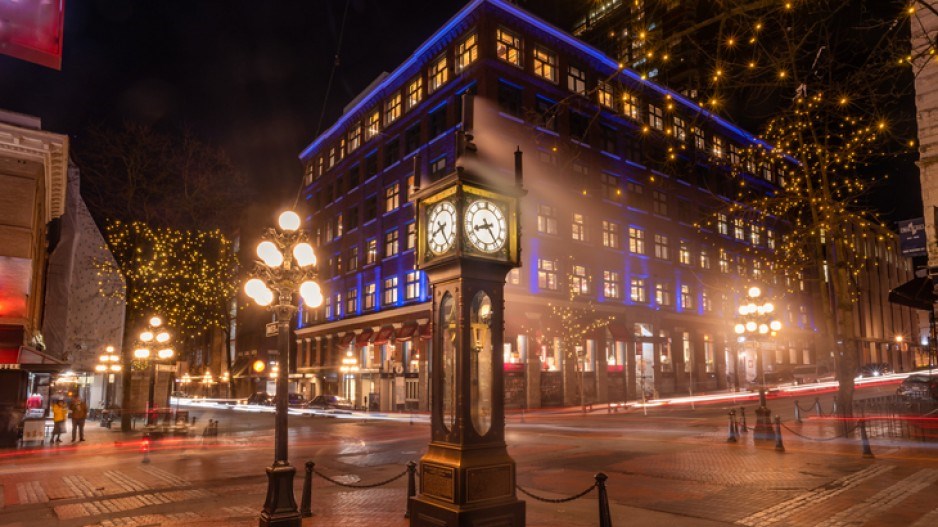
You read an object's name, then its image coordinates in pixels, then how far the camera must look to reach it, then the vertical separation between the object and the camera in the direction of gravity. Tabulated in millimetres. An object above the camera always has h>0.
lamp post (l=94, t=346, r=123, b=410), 29844 -298
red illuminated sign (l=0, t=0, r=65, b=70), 6750 +3654
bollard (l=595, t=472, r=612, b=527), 7453 -1877
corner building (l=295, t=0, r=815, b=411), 40062 +8604
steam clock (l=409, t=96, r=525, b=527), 6672 +145
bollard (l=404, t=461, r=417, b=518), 9302 -1915
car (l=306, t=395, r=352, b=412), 46844 -3822
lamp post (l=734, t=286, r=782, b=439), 19281 +884
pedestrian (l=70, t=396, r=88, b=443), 24562 -2307
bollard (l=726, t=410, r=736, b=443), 19266 -2521
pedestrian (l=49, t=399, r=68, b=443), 24292 -2472
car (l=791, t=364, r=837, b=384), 56281 -2337
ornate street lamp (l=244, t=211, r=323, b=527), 9961 +1348
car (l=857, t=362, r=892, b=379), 60653 -2132
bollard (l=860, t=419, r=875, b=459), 15173 -2451
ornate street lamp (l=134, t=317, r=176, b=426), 25766 +577
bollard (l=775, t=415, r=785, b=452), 16953 -2437
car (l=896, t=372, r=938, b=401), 28356 -1855
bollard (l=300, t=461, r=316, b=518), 10344 -2436
